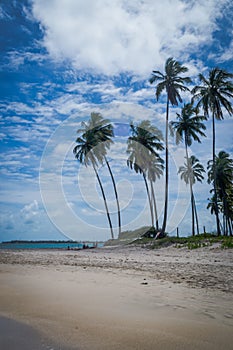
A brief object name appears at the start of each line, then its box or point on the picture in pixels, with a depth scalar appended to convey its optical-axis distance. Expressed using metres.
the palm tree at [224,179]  44.88
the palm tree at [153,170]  38.03
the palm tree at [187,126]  36.59
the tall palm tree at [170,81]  33.12
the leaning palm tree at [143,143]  37.00
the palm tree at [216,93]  30.20
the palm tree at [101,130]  39.25
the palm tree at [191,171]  47.23
